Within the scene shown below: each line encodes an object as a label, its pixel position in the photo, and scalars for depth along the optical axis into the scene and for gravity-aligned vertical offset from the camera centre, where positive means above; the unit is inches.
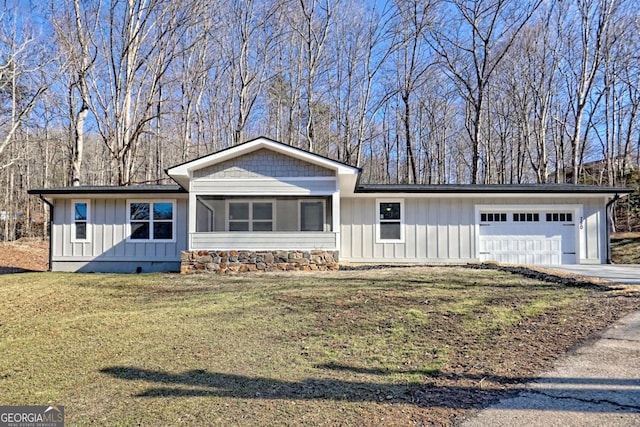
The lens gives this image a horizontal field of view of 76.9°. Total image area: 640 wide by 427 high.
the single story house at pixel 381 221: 491.2 +7.8
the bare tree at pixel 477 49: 810.8 +381.9
